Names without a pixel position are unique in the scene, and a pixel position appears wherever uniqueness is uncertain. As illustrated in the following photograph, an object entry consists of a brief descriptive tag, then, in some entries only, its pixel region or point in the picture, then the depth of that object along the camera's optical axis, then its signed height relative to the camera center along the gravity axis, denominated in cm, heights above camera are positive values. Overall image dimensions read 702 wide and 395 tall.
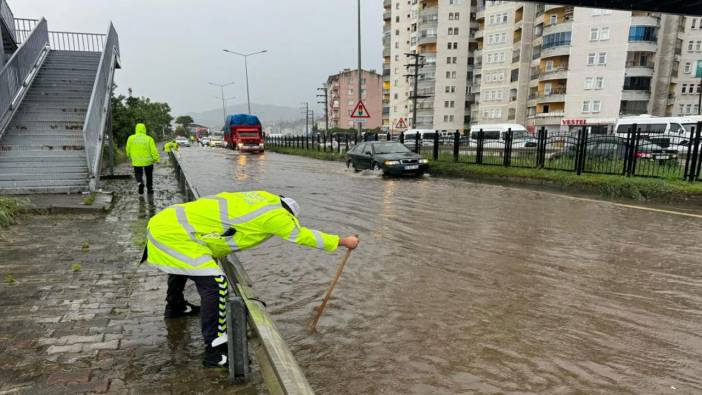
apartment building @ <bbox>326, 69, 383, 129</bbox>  10588 +710
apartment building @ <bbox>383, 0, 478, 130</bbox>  6612 +948
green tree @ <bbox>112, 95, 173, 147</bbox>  2262 +46
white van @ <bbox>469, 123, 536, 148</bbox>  1455 -54
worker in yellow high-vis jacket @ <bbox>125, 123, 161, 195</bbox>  1019 -57
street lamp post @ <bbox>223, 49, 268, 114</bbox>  4683 +632
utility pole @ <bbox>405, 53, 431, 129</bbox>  6392 +963
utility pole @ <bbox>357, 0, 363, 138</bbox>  2181 +342
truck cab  3778 -74
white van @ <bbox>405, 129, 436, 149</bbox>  1915 -78
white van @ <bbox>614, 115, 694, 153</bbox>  1086 -26
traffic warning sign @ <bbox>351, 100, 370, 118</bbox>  2020 +55
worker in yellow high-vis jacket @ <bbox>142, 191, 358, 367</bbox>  292 -75
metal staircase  972 +36
